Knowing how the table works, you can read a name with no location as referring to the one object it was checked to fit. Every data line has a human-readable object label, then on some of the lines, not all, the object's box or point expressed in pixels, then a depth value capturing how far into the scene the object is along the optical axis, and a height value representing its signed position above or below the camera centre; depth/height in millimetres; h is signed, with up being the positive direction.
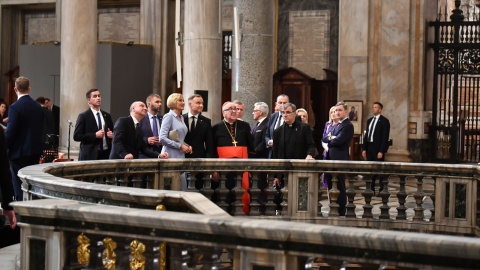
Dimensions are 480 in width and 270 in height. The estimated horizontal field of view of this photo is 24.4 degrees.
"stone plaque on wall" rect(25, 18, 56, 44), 27422 +1454
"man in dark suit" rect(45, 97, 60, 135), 23125 -564
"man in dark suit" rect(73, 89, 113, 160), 13188 -491
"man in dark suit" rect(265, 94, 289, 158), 13883 -381
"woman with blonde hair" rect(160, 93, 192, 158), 12422 -454
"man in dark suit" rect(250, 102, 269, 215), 13986 -501
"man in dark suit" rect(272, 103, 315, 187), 12906 -564
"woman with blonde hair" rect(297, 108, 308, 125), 14992 -294
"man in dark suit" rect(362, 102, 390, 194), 17844 -700
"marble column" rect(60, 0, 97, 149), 20500 +638
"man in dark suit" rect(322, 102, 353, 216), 13312 -531
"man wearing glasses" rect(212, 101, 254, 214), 12859 -511
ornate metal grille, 21672 +134
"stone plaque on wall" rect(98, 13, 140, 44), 25938 +1473
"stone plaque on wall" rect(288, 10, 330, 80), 23469 +1093
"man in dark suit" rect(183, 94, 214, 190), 12781 -466
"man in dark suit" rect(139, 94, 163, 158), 13117 -422
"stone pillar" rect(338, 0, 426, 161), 22016 +645
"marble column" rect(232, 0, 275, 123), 18141 +633
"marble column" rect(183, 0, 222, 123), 17750 +669
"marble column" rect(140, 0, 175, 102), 25078 +1254
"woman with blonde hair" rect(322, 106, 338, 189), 13664 -412
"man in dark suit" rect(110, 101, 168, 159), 12094 -517
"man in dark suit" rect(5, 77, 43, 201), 11922 -495
